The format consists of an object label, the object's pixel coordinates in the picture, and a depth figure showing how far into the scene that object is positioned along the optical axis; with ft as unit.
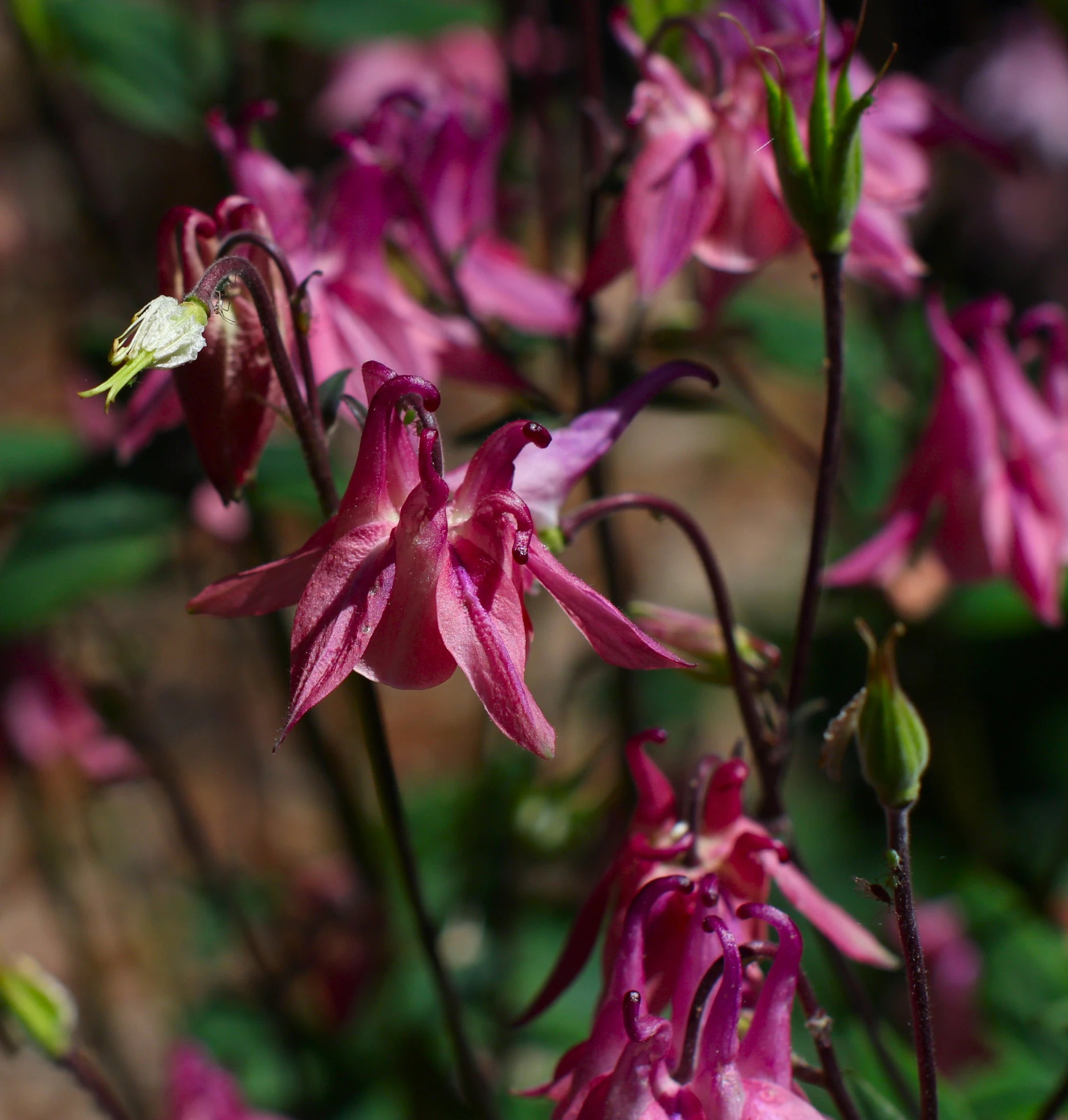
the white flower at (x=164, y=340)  1.28
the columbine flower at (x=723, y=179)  1.47
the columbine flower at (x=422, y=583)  1.30
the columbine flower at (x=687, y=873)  1.36
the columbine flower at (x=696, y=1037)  1.31
